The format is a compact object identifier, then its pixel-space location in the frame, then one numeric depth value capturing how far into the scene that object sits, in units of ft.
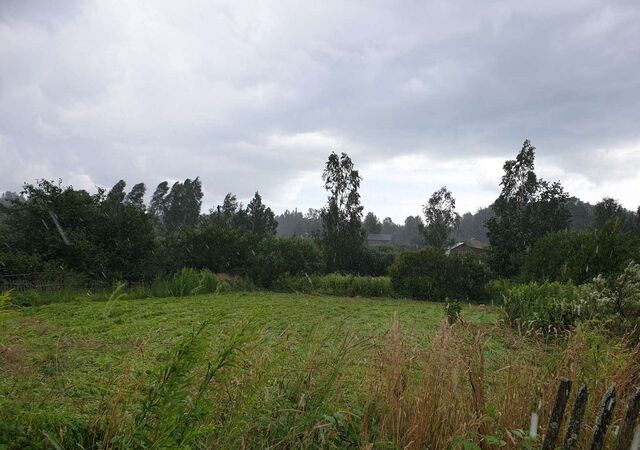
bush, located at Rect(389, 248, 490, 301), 46.88
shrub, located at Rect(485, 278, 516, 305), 38.17
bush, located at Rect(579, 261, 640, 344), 16.60
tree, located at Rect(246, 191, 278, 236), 98.12
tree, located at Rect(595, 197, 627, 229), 97.30
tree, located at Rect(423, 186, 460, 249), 95.35
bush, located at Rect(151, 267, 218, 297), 39.35
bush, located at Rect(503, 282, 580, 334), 21.01
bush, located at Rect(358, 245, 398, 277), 65.67
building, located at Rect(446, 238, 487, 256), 120.55
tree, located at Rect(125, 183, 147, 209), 155.74
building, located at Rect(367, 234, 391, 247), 222.89
